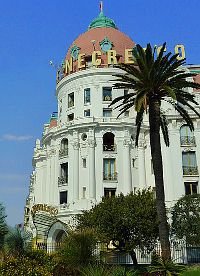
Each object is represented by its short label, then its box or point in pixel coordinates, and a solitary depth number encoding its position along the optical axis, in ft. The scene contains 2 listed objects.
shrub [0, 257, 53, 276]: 74.74
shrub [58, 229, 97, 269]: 76.89
